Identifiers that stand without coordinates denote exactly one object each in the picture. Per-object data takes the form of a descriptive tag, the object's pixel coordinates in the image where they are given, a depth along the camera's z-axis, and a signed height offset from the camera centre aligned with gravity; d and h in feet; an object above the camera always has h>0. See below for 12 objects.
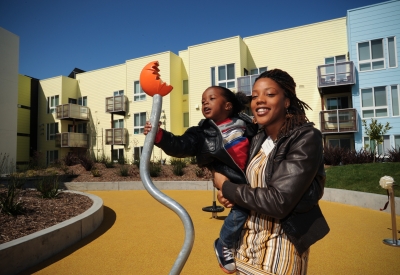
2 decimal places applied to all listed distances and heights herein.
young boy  5.43 -0.09
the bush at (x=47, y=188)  23.17 -3.61
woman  3.97 -0.68
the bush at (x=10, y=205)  16.42 -3.55
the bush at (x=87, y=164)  57.16 -3.48
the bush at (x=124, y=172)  50.88 -4.82
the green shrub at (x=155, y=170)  49.08 -4.50
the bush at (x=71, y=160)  64.34 -2.88
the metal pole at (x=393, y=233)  15.34 -5.35
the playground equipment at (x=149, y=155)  3.38 -0.13
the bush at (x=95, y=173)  50.74 -4.87
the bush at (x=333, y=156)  51.11 -2.52
